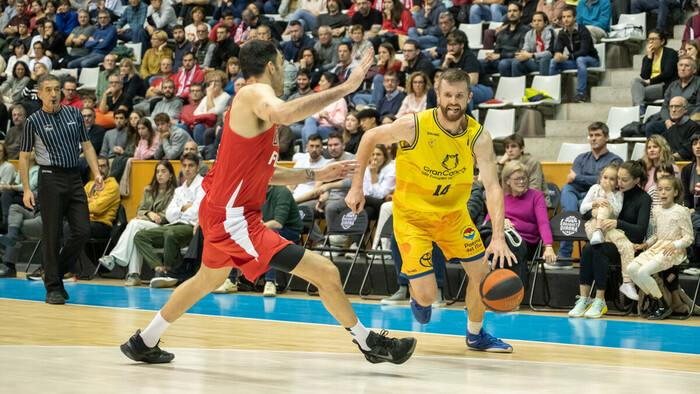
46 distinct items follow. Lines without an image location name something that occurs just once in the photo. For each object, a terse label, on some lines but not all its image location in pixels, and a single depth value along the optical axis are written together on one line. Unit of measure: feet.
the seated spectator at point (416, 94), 35.63
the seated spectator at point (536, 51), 38.60
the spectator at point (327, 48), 43.96
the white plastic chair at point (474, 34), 43.21
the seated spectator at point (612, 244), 25.79
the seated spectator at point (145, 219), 34.65
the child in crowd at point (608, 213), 25.88
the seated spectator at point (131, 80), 48.03
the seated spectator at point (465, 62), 37.63
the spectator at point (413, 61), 38.52
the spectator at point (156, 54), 50.67
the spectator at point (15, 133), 44.45
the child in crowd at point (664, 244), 24.88
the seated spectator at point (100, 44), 53.93
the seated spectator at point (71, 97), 46.34
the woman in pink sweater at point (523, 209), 27.48
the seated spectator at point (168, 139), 39.27
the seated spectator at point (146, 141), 40.24
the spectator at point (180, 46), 49.19
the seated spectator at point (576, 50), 37.37
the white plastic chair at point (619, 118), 34.40
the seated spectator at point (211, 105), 41.47
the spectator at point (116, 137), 41.88
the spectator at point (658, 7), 38.22
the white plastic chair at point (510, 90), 38.33
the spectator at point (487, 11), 43.62
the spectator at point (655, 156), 27.48
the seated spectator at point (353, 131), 35.24
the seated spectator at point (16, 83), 51.08
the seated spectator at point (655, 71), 34.50
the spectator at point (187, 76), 45.98
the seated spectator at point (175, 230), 33.55
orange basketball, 16.92
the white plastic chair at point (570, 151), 32.81
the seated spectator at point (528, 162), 29.30
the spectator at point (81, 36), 55.26
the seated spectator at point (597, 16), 39.42
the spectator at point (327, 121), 38.01
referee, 26.50
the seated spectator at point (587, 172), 29.14
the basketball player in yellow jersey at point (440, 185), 17.60
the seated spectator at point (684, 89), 31.60
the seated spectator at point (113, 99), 45.83
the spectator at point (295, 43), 45.70
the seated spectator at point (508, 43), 39.83
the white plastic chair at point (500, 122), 36.52
